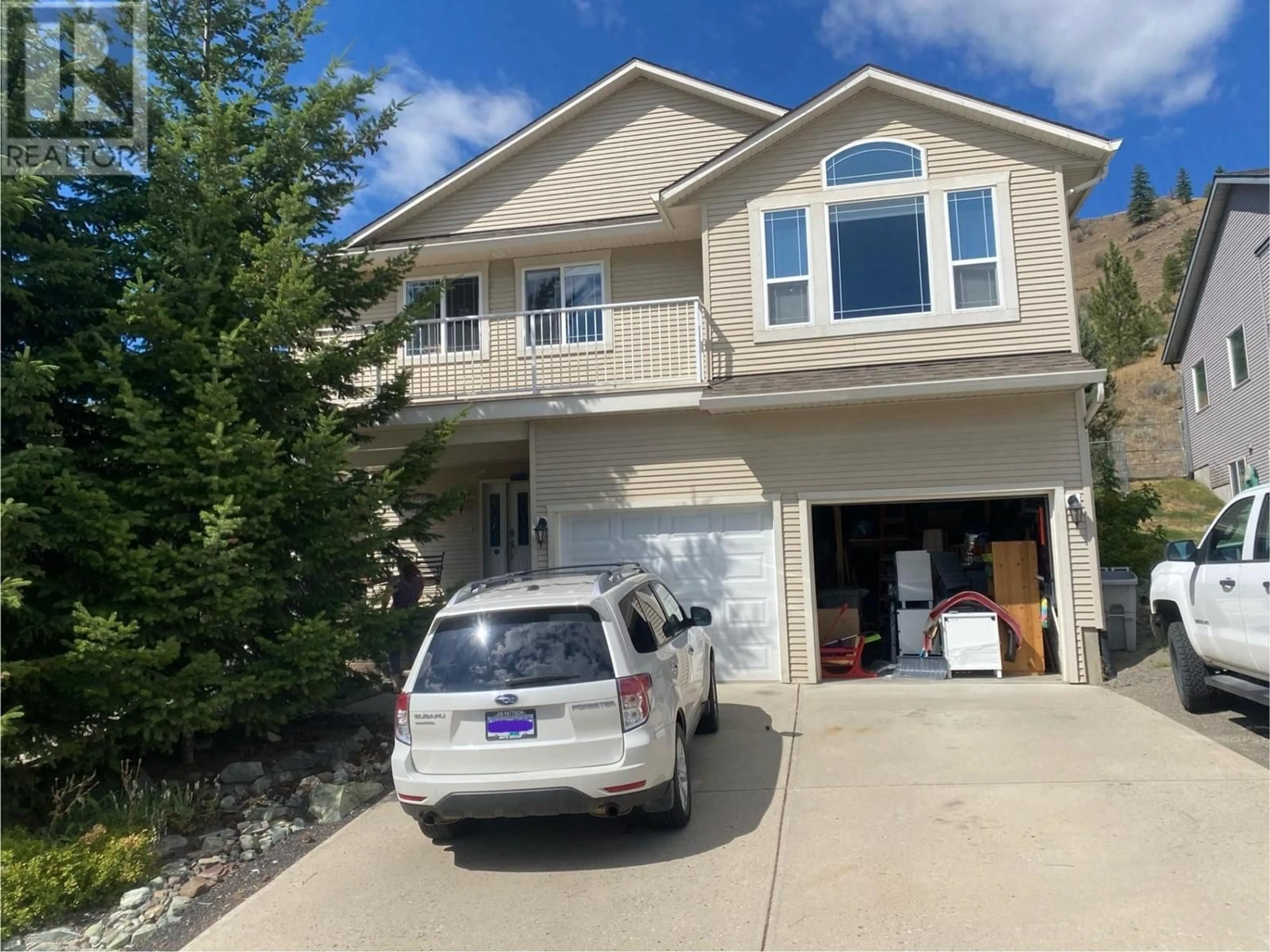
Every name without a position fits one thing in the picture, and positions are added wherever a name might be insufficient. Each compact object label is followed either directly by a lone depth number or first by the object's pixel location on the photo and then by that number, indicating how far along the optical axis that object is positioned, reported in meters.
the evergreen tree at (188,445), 6.23
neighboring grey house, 18.62
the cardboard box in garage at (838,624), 11.89
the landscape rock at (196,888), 5.28
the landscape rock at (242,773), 7.38
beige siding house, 10.59
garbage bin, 11.56
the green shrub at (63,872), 4.83
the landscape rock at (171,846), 5.86
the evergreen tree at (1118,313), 40.09
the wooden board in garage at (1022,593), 11.02
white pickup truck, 6.48
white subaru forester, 5.10
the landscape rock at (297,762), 7.79
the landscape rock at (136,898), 5.14
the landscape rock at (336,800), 6.60
